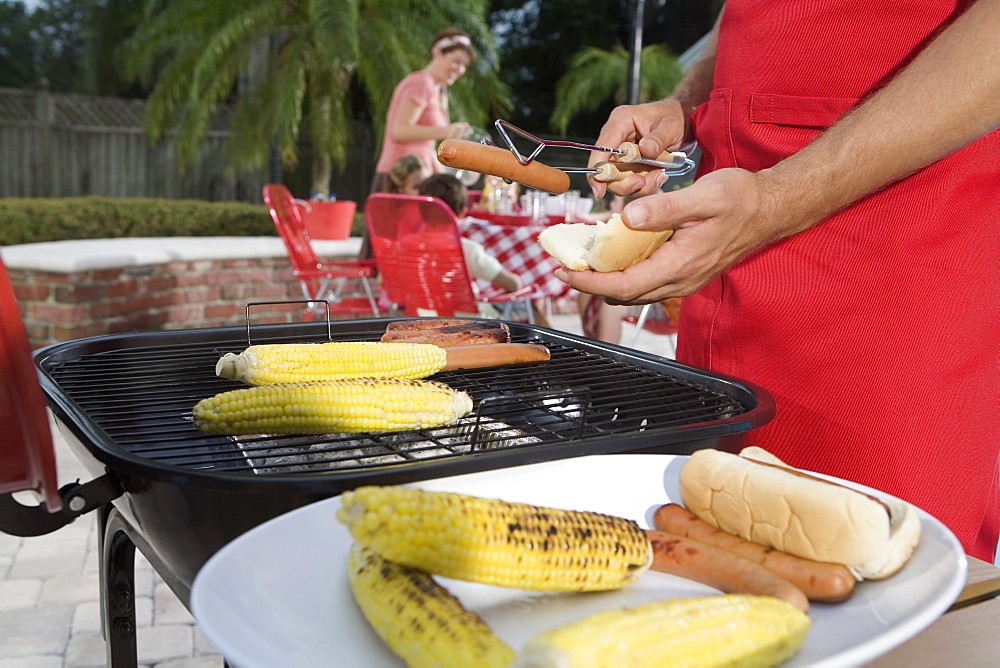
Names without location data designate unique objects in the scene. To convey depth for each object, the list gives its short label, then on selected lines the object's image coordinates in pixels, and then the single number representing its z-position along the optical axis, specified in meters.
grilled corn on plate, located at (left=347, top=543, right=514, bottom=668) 0.73
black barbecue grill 1.07
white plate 0.74
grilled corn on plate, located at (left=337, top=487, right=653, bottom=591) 0.83
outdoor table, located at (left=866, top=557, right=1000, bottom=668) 1.01
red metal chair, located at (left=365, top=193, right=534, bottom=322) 5.23
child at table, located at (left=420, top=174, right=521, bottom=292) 5.89
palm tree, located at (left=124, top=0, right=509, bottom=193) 13.61
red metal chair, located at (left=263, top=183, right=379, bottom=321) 6.51
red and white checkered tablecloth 6.13
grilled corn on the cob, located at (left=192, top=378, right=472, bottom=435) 1.39
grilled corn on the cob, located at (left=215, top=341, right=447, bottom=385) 1.66
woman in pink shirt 6.76
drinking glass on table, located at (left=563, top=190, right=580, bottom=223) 6.48
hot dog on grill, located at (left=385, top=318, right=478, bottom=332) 2.08
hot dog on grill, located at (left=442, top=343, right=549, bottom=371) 1.79
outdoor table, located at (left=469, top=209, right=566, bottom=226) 6.12
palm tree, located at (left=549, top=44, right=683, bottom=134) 21.48
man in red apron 1.42
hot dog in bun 0.89
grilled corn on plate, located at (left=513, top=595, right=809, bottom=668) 0.69
